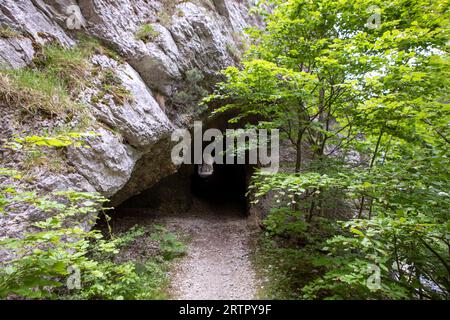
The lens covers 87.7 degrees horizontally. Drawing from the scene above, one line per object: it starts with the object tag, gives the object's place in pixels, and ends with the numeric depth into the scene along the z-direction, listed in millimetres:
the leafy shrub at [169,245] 6004
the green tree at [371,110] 3035
